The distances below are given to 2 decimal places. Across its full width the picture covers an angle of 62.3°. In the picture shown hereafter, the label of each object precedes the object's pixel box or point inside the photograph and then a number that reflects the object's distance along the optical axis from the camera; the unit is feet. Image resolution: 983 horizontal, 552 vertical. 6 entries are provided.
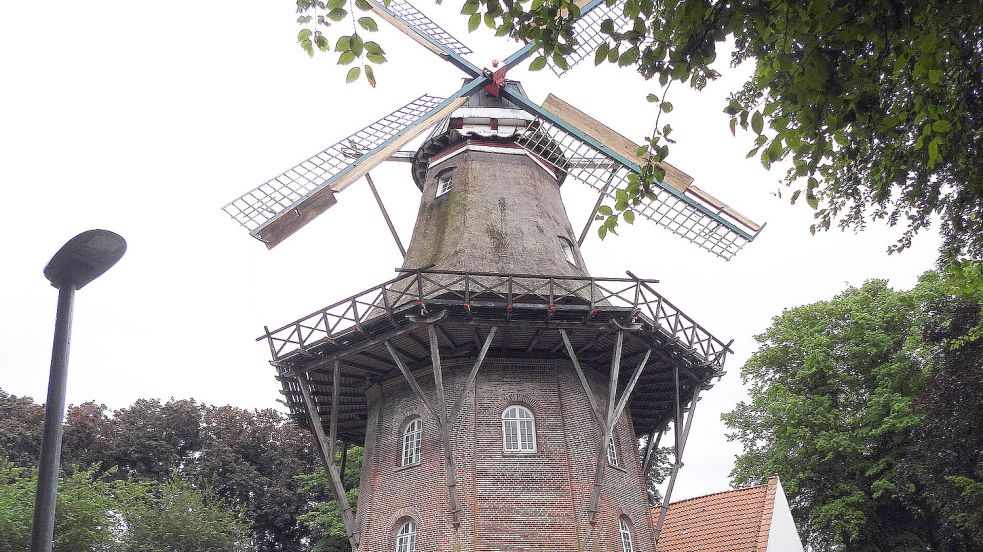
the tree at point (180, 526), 89.40
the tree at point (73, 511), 79.36
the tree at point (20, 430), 105.40
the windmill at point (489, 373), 47.37
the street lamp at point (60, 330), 12.28
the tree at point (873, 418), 65.46
